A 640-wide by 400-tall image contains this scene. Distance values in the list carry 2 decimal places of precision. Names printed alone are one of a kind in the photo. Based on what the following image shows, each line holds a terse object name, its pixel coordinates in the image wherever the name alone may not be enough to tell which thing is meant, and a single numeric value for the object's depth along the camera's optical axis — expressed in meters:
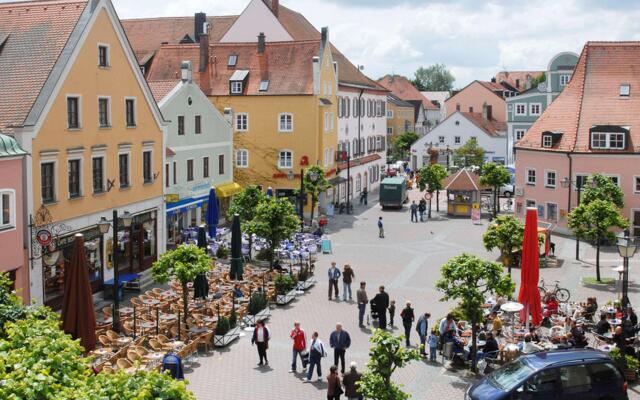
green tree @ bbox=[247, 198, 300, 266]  34.06
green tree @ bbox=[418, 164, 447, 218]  58.00
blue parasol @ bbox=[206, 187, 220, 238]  38.75
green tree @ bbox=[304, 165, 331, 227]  50.22
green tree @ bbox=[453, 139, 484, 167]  86.44
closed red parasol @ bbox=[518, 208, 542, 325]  24.48
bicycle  30.37
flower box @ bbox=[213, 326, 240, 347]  24.94
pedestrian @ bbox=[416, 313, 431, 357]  24.28
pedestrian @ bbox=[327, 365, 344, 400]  19.12
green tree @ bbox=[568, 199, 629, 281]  34.88
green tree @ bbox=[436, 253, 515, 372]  21.91
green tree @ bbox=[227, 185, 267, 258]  40.34
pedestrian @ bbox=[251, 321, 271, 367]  22.91
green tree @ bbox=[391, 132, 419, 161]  111.56
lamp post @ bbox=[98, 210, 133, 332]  24.62
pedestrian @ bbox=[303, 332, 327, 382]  21.61
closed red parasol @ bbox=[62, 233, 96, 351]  21.41
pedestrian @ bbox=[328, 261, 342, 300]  30.81
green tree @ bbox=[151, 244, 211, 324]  25.48
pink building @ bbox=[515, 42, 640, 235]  46.25
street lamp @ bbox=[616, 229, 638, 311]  22.11
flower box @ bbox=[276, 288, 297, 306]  30.22
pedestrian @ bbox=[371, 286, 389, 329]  26.58
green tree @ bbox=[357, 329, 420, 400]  16.36
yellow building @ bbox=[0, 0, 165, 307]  27.33
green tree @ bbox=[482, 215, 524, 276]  32.00
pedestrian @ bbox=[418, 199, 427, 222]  54.14
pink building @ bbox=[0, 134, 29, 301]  24.94
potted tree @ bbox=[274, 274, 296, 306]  30.34
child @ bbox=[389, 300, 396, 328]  27.05
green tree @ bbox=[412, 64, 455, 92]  189.00
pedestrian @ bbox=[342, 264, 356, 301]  30.84
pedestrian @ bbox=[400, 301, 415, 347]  24.84
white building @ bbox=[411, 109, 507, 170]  93.12
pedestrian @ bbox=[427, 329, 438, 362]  23.45
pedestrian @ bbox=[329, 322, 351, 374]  22.11
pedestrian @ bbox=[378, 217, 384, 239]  47.03
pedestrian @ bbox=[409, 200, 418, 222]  54.09
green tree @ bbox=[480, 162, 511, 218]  55.69
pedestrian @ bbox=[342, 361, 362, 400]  18.88
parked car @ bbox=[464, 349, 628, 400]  17.80
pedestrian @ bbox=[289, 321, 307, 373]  22.50
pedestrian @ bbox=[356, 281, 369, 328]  27.08
